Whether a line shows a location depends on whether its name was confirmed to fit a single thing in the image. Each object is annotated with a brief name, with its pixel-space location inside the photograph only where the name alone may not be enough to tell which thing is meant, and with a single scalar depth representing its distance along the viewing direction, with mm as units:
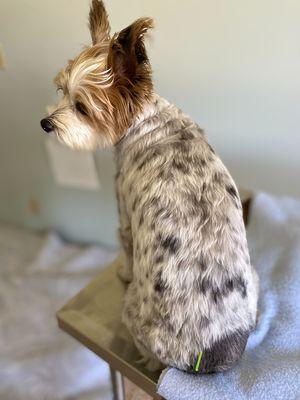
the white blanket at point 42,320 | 1675
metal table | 1036
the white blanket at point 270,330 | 902
